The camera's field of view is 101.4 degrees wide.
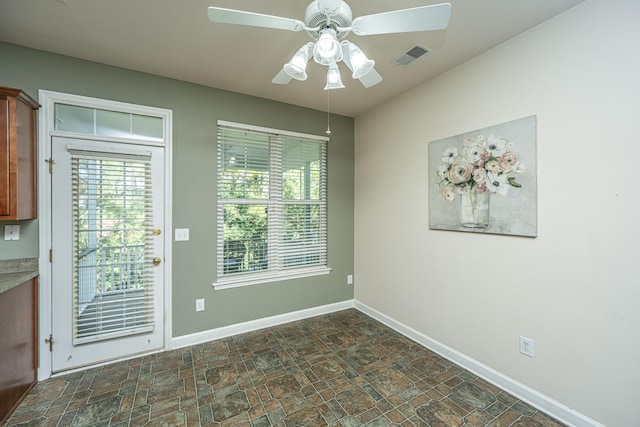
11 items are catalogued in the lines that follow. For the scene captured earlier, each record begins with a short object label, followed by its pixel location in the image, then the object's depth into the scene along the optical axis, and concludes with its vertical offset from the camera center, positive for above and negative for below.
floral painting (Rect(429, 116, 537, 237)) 1.92 +0.27
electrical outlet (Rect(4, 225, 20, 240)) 2.05 -0.13
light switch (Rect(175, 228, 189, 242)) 2.67 -0.20
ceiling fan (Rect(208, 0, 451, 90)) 1.12 +0.88
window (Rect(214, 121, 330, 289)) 2.93 +0.11
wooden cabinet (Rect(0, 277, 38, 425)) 1.74 -0.93
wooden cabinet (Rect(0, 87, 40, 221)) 1.84 +0.44
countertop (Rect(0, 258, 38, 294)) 1.87 -0.43
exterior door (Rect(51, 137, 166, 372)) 2.23 -0.32
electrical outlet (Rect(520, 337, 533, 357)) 1.91 -0.98
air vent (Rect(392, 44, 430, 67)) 2.10 +1.33
